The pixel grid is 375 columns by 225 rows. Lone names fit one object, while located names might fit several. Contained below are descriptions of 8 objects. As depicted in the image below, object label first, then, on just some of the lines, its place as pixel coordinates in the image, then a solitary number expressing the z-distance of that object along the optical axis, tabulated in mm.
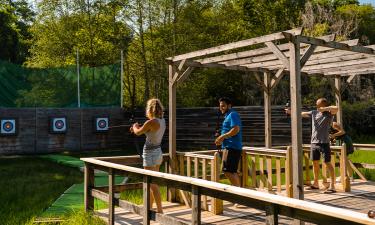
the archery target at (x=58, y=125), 15547
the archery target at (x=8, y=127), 14586
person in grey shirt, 6953
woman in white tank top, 5273
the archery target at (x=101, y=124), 16328
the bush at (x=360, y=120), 17719
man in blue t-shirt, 5820
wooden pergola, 5133
